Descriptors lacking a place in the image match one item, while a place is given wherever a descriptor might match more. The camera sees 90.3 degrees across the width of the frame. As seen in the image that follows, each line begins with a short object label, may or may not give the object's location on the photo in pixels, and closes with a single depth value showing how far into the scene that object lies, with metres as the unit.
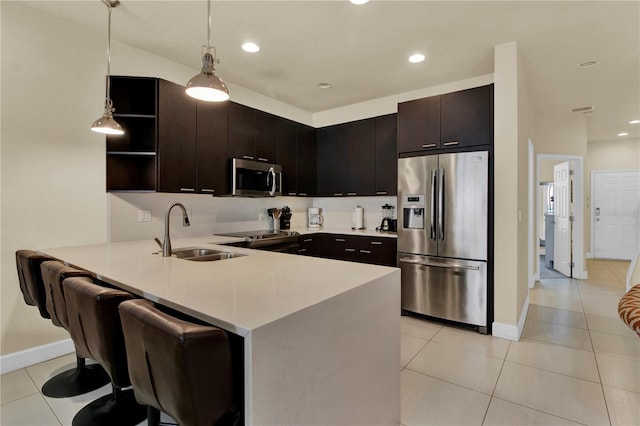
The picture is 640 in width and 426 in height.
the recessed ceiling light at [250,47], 2.96
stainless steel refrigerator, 3.07
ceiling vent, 4.77
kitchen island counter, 1.00
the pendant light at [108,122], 2.28
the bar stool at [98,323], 1.32
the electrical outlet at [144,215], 3.11
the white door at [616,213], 6.72
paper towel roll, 4.61
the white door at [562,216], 5.44
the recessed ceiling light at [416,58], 3.15
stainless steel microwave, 3.52
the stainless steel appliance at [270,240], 3.30
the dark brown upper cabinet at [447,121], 3.08
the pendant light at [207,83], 1.75
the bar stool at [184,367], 0.91
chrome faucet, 2.14
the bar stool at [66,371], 1.62
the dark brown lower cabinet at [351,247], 3.75
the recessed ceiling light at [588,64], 3.28
